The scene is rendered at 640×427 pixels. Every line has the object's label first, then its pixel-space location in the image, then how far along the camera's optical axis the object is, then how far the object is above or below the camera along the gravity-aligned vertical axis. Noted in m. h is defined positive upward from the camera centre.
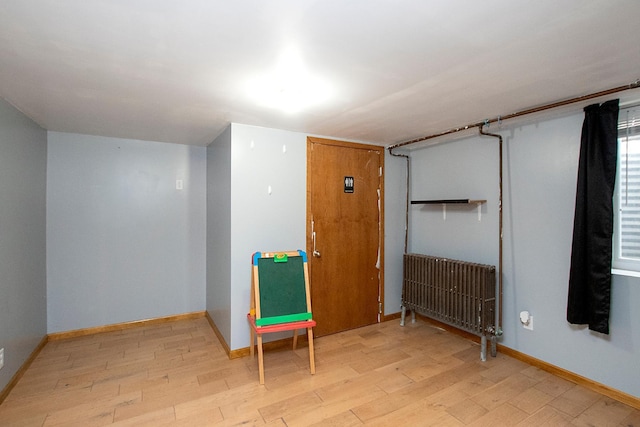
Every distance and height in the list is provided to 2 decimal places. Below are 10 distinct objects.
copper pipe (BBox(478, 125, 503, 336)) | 3.01 -0.27
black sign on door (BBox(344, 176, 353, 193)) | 3.62 +0.34
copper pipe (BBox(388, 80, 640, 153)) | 2.04 +0.84
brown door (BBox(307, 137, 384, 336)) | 3.44 -0.24
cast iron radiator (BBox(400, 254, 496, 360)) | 2.94 -0.86
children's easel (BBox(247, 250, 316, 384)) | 2.70 -0.76
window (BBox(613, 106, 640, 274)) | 2.24 +0.13
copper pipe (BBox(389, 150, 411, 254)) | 4.10 -0.04
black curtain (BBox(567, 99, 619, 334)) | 2.25 -0.06
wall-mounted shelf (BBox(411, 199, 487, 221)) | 3.13 +0.11
